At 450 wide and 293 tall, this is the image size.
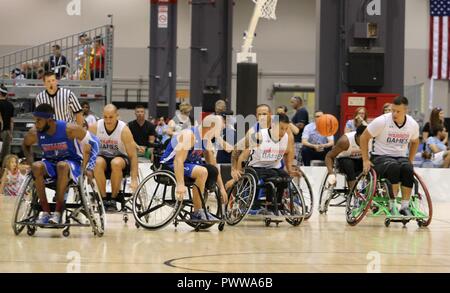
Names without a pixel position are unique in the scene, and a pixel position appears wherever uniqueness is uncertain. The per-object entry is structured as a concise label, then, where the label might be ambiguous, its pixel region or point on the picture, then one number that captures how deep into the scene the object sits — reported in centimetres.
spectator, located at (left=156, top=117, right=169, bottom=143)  1936
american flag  2908
